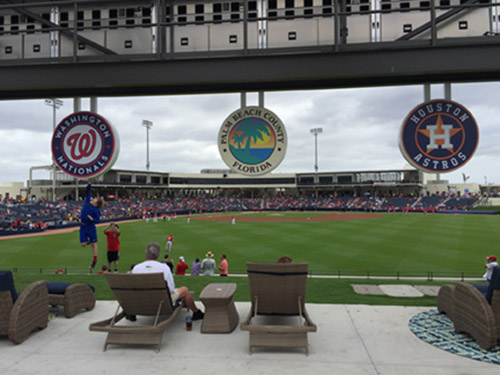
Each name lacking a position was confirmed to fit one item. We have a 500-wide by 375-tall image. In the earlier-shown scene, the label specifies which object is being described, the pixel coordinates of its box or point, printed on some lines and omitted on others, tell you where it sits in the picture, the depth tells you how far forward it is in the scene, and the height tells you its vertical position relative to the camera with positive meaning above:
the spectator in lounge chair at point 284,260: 5.14 -1.03
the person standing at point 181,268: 12.56 -2.75
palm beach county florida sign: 5.13 +0.84
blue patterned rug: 3.96 -1.96
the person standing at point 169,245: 22.41 -3.35
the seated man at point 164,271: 4.54 -1.02
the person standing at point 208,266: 12.81 -2.75
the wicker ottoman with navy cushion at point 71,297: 5.32 -1.64
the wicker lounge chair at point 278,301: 4.02 -1.47
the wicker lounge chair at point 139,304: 4.16 -1.43
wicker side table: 4.65 -1.69
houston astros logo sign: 4.83 +0.81
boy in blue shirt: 5.56 -0.35
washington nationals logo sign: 5.43 +0.88
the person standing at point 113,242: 9.99 -1.40
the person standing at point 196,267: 13.74 -2.99
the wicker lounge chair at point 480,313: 4.09 -1.59
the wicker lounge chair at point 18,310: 4.30 -1.51
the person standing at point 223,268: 12.72 -2.80
